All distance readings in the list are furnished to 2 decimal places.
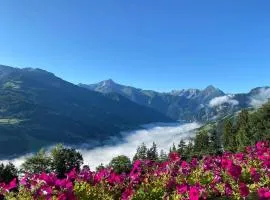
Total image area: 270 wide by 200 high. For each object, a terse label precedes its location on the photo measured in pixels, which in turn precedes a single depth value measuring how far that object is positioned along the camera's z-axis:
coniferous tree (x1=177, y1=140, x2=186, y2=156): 91.37
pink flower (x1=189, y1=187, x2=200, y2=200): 4.83
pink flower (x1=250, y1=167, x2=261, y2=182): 6.59
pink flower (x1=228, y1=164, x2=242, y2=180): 6.35
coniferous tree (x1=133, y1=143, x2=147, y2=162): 93.04
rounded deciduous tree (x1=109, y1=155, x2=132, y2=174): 64.07
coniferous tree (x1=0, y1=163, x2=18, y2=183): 53.75
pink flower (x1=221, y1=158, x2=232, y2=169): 6.50
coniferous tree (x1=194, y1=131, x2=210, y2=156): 86.25
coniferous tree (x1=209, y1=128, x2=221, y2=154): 81.66
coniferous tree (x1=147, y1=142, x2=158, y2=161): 94.60
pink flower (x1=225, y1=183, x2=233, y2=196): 5.94
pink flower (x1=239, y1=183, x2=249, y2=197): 5.30
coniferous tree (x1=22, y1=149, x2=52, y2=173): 57.62
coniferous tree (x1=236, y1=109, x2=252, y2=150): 66.49
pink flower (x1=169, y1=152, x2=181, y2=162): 8.00
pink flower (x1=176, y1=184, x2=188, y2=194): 5.59
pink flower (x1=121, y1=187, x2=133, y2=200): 5.74
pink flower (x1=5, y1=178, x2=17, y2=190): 5.92
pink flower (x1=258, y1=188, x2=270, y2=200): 4.74
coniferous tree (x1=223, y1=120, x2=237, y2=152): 75.76
